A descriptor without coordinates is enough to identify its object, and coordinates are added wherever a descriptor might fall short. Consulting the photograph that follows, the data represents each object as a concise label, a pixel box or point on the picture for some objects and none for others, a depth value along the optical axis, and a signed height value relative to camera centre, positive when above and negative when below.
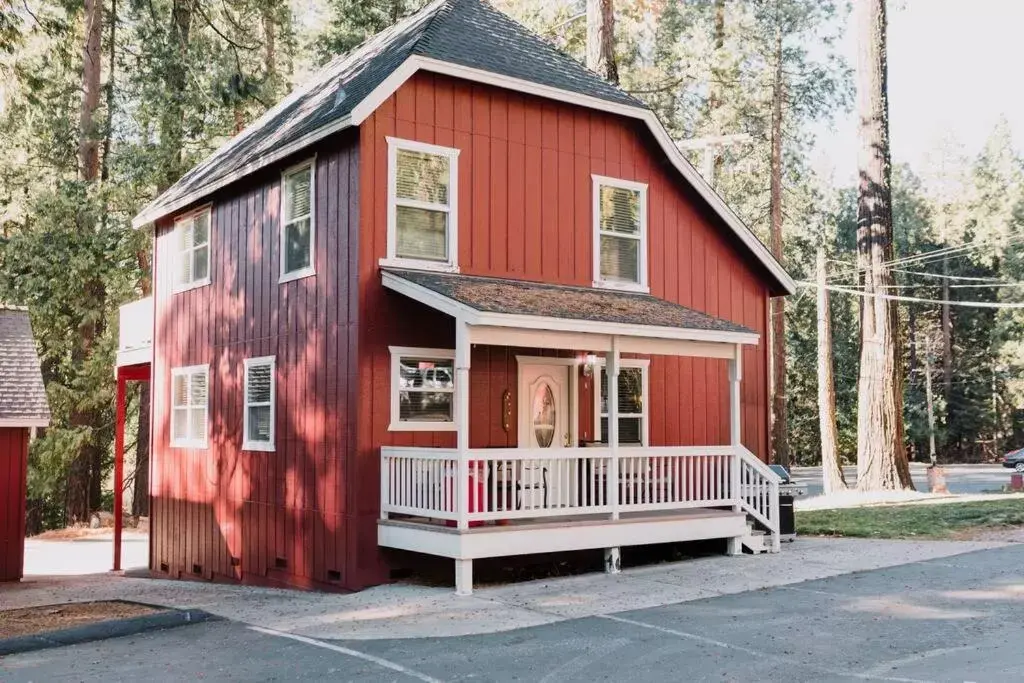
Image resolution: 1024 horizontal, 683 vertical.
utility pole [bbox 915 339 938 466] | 52.99 +0.51
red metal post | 21.11 -1.05
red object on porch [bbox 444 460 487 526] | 12.01 -0.85
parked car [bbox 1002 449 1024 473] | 41.69 -1.80
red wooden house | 13.11 +1.20
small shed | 18.45 -0.61
